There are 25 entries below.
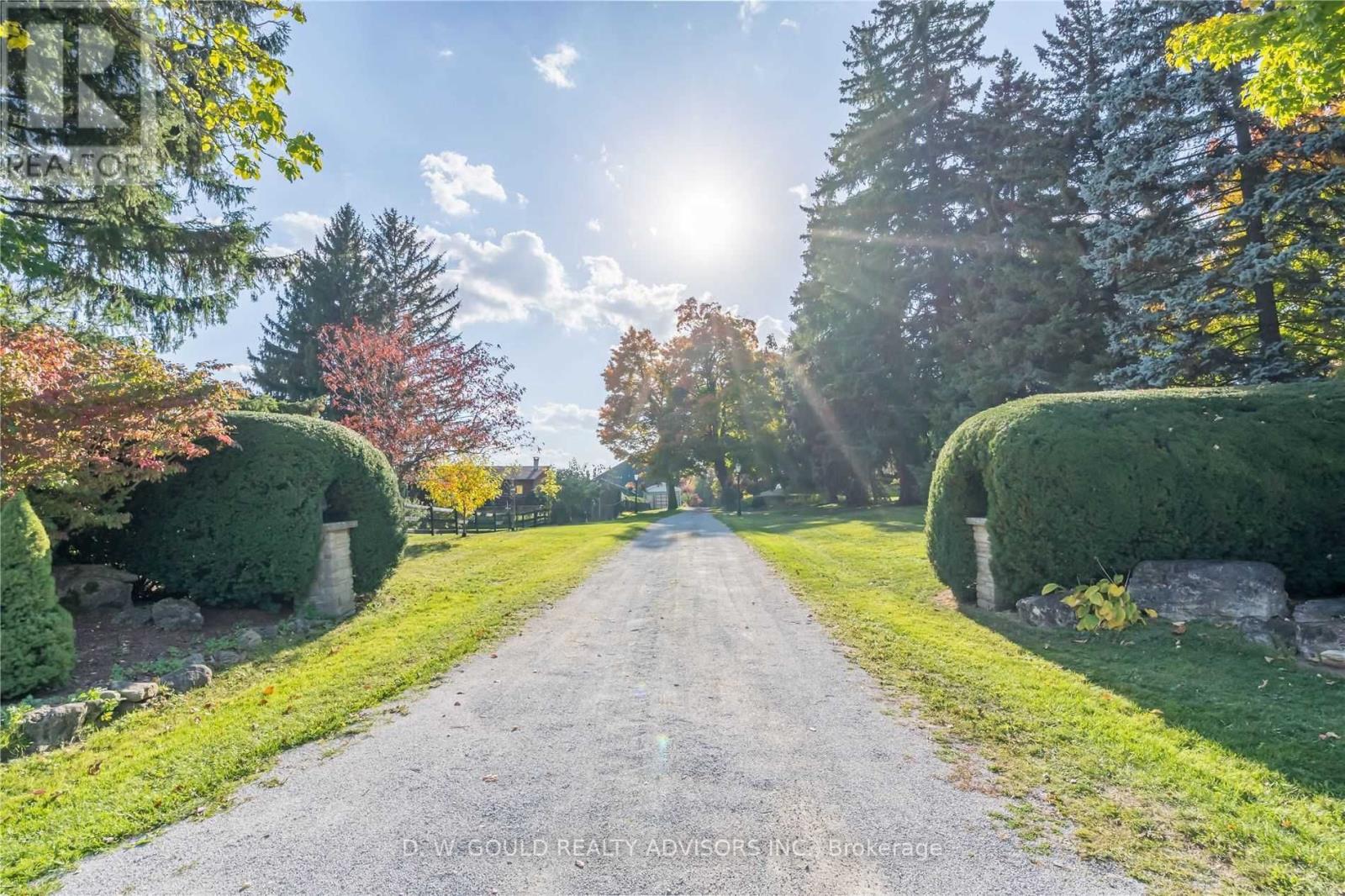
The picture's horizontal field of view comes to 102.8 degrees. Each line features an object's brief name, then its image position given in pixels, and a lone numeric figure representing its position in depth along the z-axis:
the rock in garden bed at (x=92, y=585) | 5.71
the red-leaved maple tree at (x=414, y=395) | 13.93
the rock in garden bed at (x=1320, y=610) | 4.25
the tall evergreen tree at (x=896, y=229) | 21.69
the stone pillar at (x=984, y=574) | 6.13
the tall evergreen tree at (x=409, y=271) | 30.30
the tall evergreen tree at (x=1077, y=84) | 14.98
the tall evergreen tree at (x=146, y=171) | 4.00
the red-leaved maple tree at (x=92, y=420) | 4.47
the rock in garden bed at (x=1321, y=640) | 3.92
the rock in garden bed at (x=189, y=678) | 4.35
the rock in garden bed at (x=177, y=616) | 5.66
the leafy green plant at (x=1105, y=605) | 5.03
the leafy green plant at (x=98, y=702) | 3.79
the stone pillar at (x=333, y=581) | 6.51
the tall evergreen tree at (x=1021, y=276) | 15.07
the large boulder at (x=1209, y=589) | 4.71
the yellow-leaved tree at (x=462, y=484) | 15.61
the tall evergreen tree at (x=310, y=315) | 24.95
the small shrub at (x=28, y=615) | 3.92
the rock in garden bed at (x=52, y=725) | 3.44
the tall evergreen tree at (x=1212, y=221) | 9.27
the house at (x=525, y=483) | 32.18
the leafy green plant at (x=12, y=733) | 3.32
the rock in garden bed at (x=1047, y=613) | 5.32
